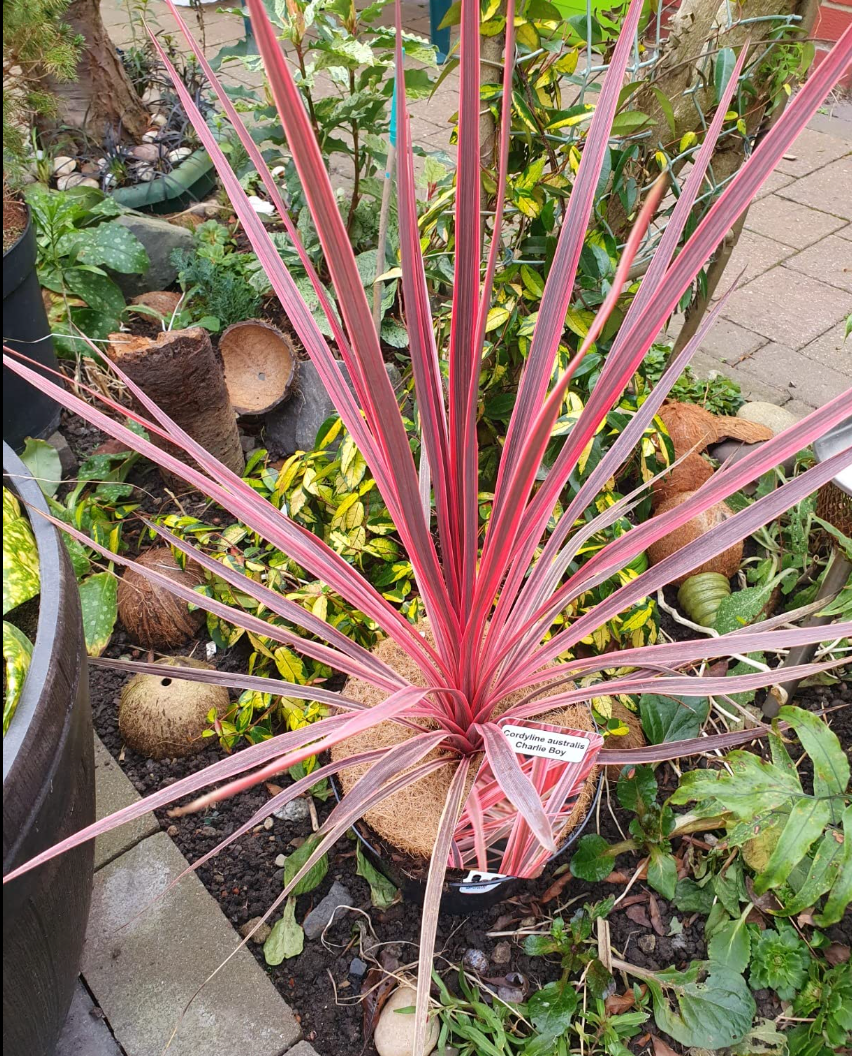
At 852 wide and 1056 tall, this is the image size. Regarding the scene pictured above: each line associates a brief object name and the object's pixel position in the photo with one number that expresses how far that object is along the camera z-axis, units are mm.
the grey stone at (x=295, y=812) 1347
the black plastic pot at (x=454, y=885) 1061
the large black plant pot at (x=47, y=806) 715
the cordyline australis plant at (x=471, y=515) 742
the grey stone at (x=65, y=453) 1898
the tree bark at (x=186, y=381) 1460
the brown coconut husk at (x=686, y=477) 1638
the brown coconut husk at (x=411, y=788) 989
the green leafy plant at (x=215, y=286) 2043
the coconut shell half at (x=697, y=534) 1563
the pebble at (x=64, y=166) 2680
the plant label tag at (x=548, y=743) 850
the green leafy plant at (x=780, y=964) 1151
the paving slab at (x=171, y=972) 1102
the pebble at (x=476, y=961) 1194
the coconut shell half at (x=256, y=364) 1888
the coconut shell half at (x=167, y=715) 1357
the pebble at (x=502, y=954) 1203
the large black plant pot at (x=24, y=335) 1778
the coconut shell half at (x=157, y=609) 1511
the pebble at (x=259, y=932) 1215
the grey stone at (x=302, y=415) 1847
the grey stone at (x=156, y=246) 2322
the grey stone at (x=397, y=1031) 1092
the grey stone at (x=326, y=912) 1227
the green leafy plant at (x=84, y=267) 2035
